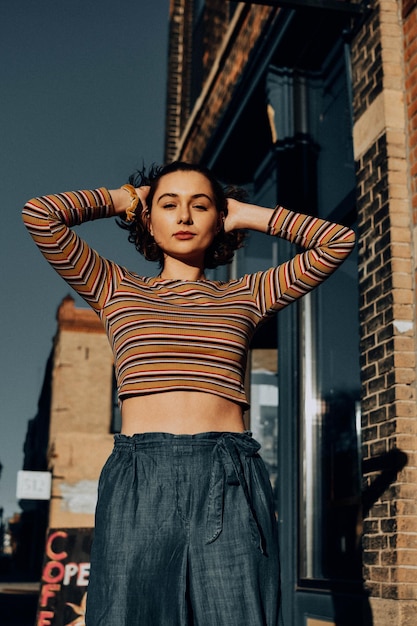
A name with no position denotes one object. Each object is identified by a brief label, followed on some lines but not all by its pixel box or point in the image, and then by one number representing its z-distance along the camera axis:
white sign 15.99
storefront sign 5.60
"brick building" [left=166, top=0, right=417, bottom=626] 4.47
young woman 1.99
